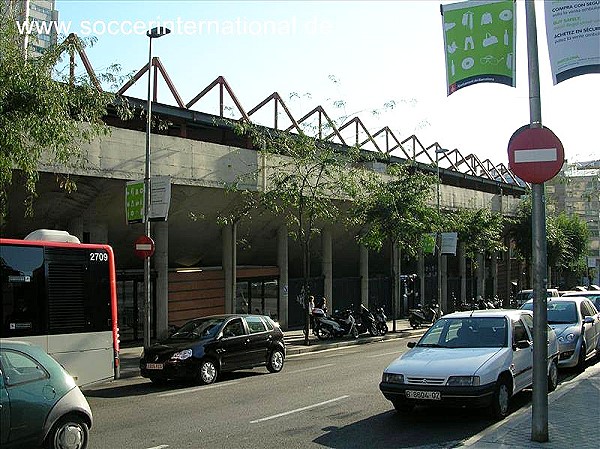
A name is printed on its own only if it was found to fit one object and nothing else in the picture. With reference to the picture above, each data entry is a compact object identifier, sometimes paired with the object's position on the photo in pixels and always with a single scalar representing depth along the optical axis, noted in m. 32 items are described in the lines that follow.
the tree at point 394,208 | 28.17
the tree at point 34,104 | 12.56
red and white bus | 11.19
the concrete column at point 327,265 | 32.41
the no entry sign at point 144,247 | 18.33
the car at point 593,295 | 21.34
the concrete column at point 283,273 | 29.25
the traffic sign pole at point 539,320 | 7.58
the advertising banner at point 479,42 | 8.24
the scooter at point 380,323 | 27.58
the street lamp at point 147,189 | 18.34
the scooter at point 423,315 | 31.58
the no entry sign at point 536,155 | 7.60
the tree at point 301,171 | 22.80
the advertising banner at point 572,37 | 8.33
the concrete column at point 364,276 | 35.59
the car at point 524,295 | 32.87
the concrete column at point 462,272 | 47.09
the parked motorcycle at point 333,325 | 25.34
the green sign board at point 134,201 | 18.71
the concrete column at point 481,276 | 49.69
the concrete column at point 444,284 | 44.19
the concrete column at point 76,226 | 21.61
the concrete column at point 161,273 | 23.79
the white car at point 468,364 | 9.34
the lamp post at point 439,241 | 35.78
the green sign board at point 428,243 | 30.55
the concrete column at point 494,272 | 51.88
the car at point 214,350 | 14.38
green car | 6.85
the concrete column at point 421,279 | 41.53
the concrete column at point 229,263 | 26.61
